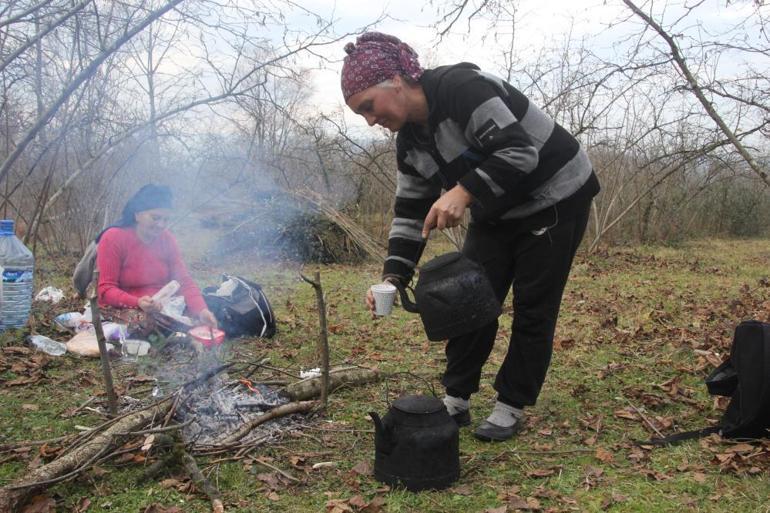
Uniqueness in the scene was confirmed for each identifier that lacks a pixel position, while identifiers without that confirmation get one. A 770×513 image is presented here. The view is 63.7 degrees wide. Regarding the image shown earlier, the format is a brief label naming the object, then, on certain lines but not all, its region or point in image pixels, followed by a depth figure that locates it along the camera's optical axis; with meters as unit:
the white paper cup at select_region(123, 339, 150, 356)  4.21
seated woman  4.32
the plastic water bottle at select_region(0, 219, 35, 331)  4.50
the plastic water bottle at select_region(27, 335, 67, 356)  4.14
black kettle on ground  2.30
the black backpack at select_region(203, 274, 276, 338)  4.88
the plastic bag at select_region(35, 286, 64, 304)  5.67
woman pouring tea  2.35
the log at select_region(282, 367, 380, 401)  3.25
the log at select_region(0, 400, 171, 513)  2.08
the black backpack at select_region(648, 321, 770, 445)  2.50
